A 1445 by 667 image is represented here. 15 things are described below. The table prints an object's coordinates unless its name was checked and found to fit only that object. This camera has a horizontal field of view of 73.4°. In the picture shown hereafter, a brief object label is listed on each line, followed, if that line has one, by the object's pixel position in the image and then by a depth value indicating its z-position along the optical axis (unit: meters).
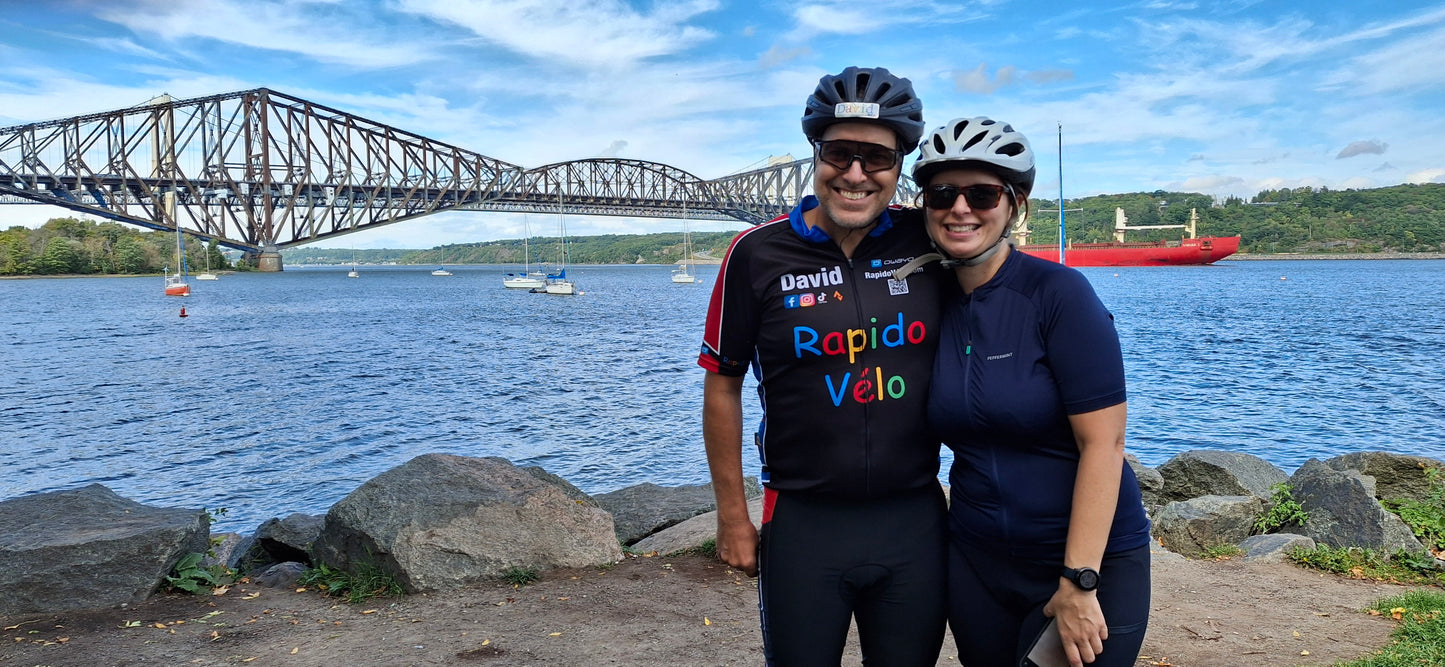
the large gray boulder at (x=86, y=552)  5.04
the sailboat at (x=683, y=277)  94.58
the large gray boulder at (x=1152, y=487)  8.96
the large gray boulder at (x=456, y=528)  5.43
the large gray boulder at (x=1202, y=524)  6.73
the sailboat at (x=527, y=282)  78.75
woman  2.08
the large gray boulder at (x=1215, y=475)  8.67
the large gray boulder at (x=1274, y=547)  6.05
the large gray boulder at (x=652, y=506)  7.75
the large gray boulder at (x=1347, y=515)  6.04
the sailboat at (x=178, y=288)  67.19
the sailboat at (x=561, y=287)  69.69
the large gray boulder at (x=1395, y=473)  8.12
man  2.35
